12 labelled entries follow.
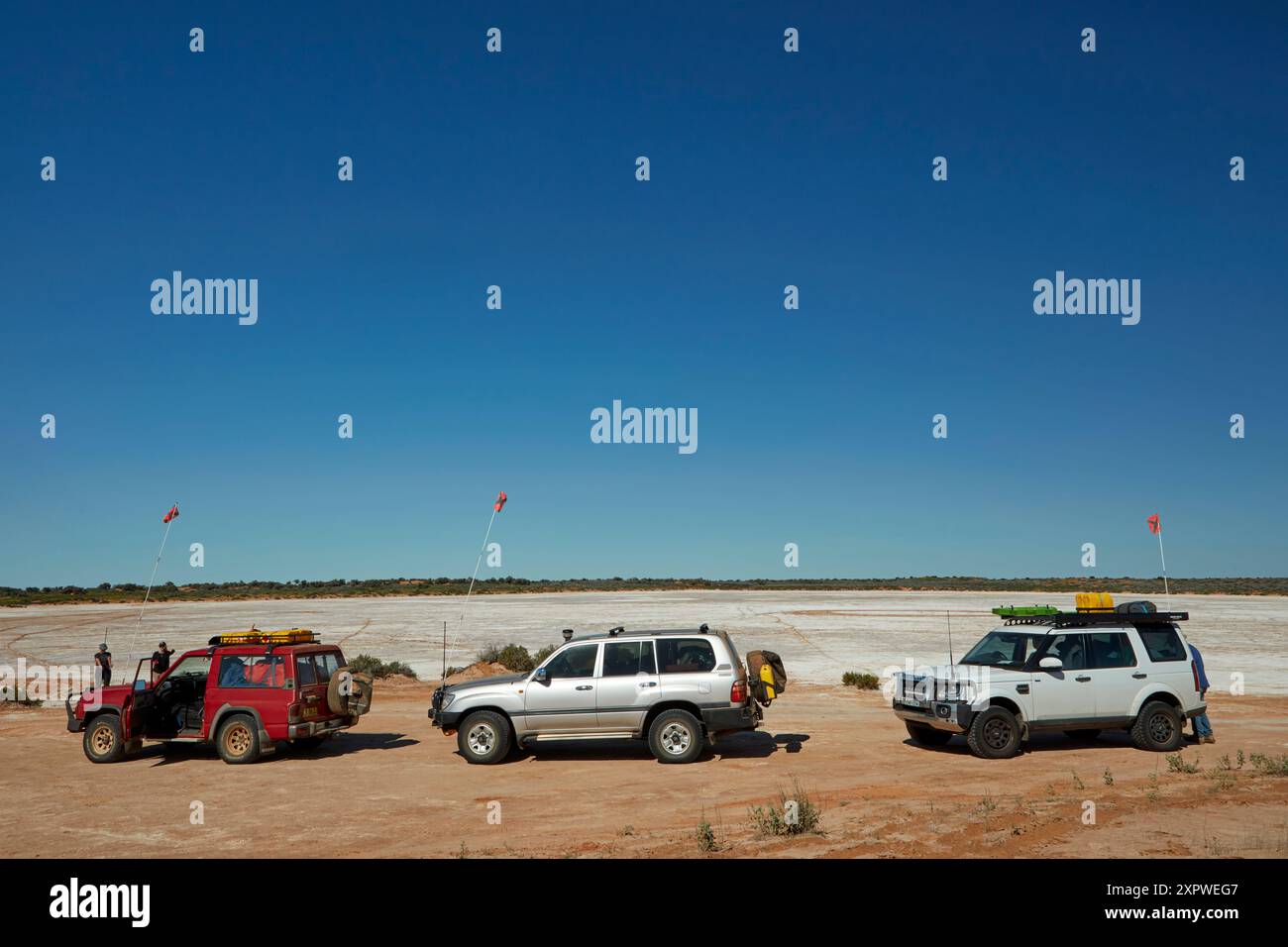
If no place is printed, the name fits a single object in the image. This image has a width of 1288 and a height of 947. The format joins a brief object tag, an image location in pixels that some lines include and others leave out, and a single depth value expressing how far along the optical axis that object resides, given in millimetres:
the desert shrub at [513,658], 27788
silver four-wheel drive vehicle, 13938
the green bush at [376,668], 27141
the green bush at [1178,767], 12180
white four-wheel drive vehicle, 14039
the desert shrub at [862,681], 24828
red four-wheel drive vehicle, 14469
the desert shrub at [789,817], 9344
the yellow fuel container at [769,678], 14531
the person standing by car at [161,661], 17391
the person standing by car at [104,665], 19808
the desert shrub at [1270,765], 11805
